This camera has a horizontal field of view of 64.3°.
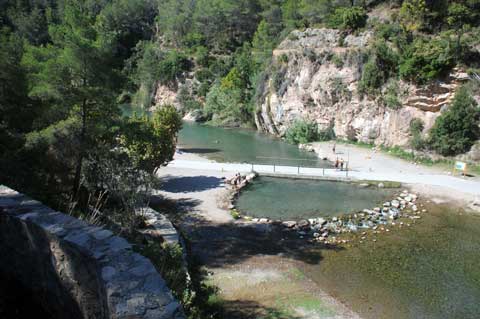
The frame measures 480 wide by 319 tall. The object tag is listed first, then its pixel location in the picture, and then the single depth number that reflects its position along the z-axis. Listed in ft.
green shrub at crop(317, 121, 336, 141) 114.32
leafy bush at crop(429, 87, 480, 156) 83.66
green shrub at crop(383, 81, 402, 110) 98.42
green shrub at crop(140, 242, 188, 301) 24.81
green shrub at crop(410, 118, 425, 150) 89.81
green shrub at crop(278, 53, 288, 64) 126.62
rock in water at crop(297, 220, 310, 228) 53.62
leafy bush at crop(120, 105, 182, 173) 53.78
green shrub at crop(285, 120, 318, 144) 113.50
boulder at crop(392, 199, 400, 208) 60.99
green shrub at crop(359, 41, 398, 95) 100.17
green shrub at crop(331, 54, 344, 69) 110.63
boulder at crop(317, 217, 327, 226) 54.65
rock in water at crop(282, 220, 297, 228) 53.98
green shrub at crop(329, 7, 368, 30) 112.06
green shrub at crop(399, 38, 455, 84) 88.99
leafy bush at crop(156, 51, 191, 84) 187.52
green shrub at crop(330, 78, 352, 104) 110.01
